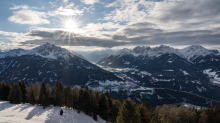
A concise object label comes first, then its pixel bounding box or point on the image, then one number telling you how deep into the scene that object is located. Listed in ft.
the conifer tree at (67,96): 226.58
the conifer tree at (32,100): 210.59
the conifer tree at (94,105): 224.33
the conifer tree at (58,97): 222.32
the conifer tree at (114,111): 230.38
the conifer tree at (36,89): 275.02
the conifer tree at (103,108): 233.76
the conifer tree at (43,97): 200.64
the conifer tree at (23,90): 237.18
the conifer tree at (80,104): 224.96
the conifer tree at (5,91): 226.46
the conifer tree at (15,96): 192.39
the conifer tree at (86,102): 220.64
